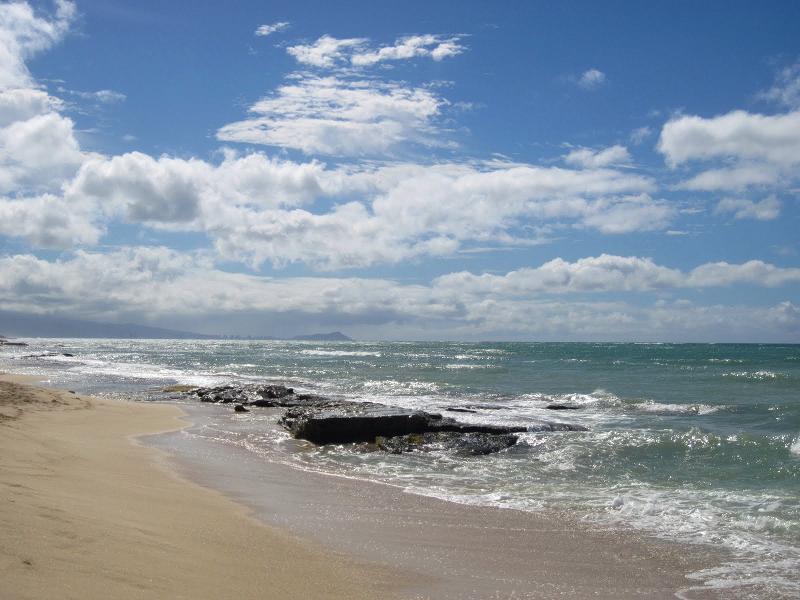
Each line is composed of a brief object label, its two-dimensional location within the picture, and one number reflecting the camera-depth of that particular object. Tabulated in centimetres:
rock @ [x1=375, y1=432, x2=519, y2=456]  1549
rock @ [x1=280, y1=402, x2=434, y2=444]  1659
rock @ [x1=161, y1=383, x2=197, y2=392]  3167
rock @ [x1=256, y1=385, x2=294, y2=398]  2719
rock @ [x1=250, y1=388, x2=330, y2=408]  2522
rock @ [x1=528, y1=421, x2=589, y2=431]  1817
